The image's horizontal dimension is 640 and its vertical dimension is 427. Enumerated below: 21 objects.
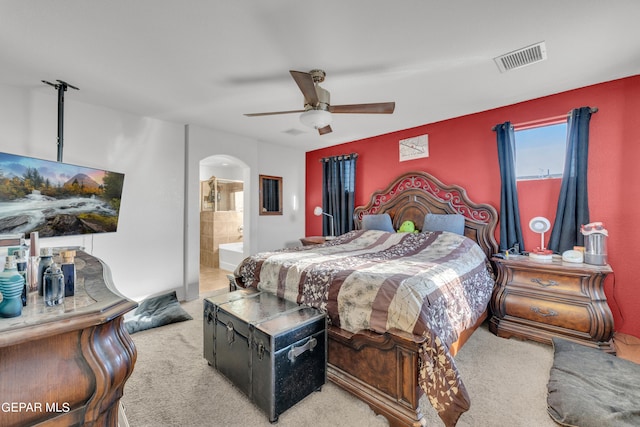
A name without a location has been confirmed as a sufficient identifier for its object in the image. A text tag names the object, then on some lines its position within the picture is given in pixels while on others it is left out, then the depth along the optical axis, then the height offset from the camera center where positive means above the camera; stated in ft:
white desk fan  9.05 -0.52
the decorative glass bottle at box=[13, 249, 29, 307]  3.30 -0.53
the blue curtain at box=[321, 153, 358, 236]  15.76 +1.73
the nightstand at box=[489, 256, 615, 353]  7.83 -2.68
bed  5.27 -2.06
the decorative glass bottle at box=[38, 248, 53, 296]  3.29 -0.56
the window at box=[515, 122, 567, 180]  9.92 +2.45
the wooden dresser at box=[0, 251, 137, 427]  2.31 -1.33
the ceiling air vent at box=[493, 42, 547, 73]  6.97 +4.29
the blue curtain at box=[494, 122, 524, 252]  10.36 +0.86
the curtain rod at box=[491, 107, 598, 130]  9.18 +3.54
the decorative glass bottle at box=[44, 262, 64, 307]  2.95 -0.73
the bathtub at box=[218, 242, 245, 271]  18.29 -2.46
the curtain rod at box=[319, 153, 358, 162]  15.62 +3.66
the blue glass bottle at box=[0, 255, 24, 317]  2.54 -0.67
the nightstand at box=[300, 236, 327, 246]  15.02 -1.23
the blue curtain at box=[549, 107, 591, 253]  9.02 +0.95
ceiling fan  7.79 +3.32
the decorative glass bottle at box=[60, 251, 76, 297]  3.21 -0.62
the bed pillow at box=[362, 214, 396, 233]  13.17 -0.25
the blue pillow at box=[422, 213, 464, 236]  11.09 -0.24
